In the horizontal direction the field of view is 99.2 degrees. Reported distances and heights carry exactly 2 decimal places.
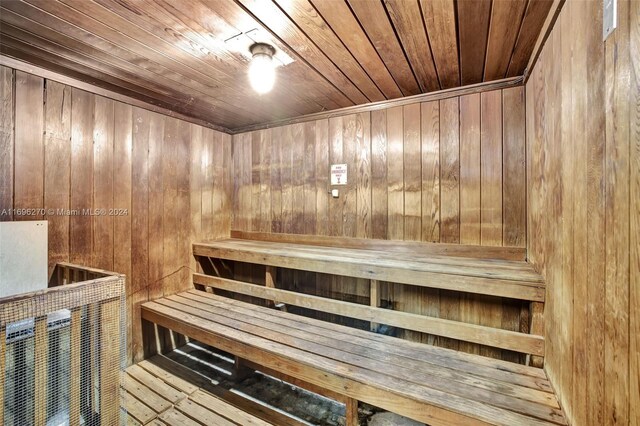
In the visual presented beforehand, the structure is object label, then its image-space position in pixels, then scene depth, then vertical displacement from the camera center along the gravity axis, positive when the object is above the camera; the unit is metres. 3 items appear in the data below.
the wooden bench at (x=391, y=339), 1.22 -0.81
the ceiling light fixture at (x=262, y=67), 1.62 +0.95
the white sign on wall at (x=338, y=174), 2.64 +0.39
